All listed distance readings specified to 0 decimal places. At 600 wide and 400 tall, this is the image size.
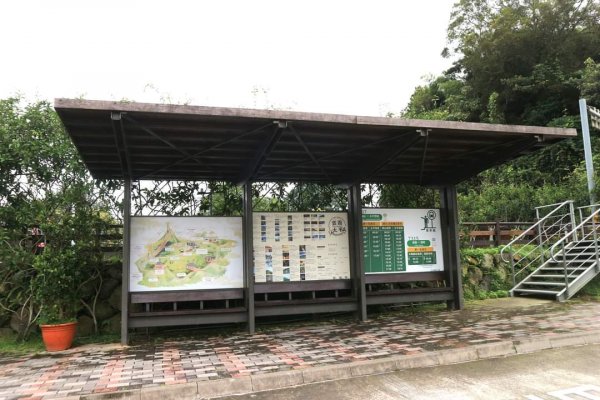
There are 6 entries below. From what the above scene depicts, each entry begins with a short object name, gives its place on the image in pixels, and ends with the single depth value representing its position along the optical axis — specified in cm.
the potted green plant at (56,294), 684
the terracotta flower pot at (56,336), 689
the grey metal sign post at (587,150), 1429
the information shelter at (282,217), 649
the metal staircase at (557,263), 1008
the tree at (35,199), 758
